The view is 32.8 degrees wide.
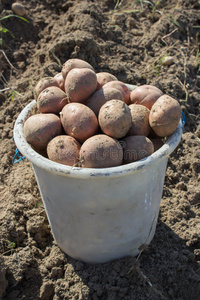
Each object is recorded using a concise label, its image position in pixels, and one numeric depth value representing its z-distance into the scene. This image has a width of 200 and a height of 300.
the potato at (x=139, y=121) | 0.62
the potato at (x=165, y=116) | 0.61
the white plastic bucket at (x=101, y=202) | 0.55
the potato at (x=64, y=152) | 0.57
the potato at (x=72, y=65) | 0.67
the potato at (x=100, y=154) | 0.55
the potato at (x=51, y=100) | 0.64
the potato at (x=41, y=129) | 0.61
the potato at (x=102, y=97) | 0.63
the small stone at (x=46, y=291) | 0.66
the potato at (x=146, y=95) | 0.66
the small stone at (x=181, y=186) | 0.88
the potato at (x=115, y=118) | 0.57
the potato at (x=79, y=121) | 0.59
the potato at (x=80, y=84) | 0.63
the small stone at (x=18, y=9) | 1.35
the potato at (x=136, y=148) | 0.58
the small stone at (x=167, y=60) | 1.18
